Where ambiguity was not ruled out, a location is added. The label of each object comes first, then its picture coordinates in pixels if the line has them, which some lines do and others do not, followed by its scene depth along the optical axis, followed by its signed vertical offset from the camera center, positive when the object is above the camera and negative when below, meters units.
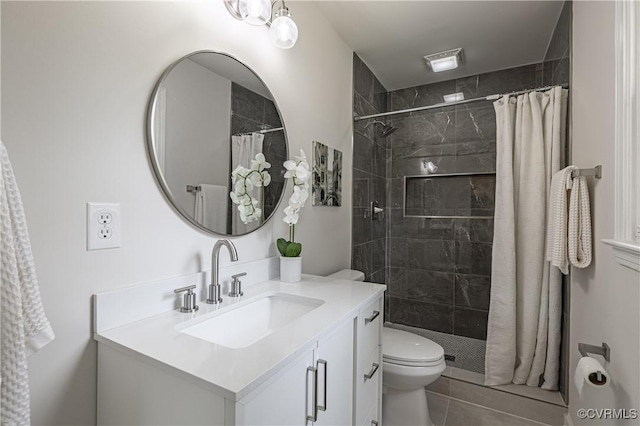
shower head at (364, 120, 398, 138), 2.90 +0.80
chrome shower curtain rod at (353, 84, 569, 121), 1.95 +0.75
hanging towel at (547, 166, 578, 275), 1.53 -0.03
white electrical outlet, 0.85 -0.04
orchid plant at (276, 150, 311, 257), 1.48 +0.06
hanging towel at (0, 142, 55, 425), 0.56 -0.17
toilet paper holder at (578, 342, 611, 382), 1.17 -0.51
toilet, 1.66 -0.88
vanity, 0.66 -0.38
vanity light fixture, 1.27 +0.82
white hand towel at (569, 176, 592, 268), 1.44 -0.04
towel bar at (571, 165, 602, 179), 1.33 +0.19
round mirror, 1.06 +0.27
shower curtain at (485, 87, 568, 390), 1.95 -0.23
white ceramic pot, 1.45 -0.26
